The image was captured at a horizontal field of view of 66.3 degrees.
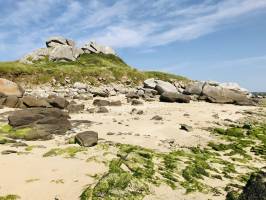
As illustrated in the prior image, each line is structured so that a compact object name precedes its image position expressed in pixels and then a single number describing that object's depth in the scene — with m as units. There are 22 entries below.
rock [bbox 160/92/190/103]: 28.07
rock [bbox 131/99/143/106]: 25.87
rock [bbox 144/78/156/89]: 35.92
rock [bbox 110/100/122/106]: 24.26
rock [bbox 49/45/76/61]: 53.03
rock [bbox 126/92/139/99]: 29.83
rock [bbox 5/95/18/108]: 20.89
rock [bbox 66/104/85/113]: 20.92
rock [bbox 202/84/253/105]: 30.55
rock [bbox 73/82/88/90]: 37.64
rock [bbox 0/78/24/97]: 24.31
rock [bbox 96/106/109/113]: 20.76
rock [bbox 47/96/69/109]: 21.85
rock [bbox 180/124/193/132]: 16.04
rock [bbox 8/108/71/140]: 13.31
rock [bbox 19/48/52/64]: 53.47
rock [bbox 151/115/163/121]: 18.54
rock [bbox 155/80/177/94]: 33.51
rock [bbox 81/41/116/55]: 59.14
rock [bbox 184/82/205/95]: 32.83
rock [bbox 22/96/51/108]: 20.48
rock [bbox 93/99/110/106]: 24.17
